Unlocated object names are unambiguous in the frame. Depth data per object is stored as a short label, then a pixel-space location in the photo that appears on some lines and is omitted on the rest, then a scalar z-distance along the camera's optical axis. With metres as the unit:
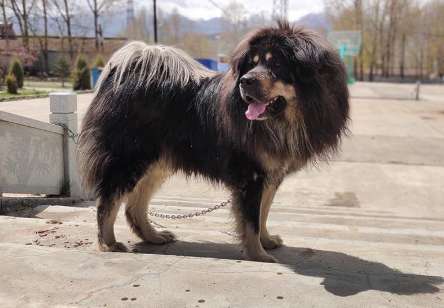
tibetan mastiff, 2.95
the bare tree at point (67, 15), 46.25
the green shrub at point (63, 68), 33.47
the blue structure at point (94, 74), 26.64
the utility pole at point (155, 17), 29.21
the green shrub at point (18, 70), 18.92
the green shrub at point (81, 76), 25.91
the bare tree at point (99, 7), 50.30
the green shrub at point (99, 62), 30.36
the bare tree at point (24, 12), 26.61
